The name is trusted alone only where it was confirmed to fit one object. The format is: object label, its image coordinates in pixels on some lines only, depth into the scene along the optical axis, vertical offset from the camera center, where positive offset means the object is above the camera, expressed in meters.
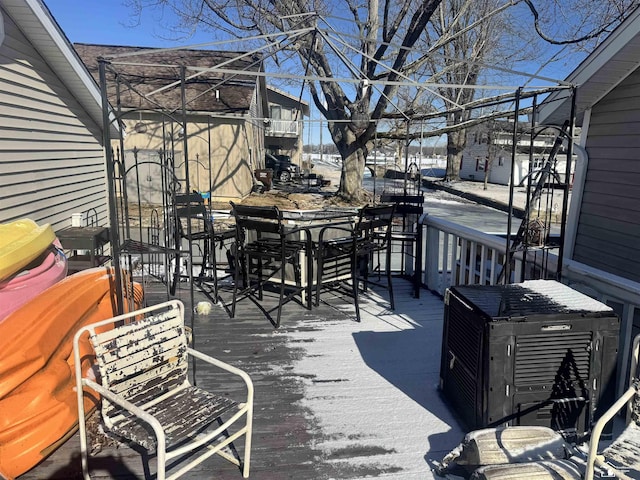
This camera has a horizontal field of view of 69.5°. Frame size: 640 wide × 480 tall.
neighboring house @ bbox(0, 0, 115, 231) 4.70 +0.41
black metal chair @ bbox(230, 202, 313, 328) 4.16 -0.94
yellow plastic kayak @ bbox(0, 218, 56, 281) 2.96 -0.62
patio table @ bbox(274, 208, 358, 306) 4.46 -0.85
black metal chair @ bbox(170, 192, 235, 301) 4.84 -0.90
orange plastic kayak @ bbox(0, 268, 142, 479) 2.16 -1.14
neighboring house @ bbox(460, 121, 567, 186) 26.38 +0.36
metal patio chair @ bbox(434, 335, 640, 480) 1.83 -1.31
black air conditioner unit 2.28 -1.01
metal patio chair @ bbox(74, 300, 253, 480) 2.06 -1.16
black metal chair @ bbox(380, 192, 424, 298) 5.06 -0.86
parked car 25.27 -0.62
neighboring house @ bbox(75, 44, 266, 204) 14.77 +0.93
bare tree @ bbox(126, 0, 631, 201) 12.83 +3.24
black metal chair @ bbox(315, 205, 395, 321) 4.43 -0.90
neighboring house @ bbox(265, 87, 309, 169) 29.66 +1.79
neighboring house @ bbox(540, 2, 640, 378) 4.71 +0.05
